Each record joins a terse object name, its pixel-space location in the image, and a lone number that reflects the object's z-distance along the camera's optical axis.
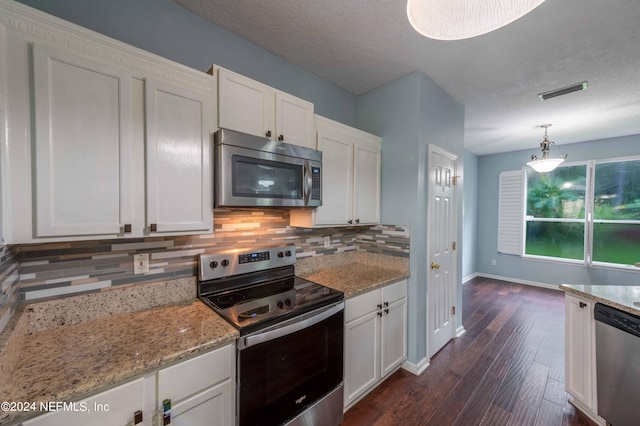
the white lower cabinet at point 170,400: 0.87
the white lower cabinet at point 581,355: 1.74
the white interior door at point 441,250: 2.46
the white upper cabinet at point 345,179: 2.04
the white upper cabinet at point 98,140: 0.96
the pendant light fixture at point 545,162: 3.33
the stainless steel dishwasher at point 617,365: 1.48
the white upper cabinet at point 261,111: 1.50
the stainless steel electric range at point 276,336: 1.27
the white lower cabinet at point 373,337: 1.81
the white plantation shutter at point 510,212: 5.05
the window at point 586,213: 4.10
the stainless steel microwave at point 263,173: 1.44
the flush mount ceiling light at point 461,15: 0.82
